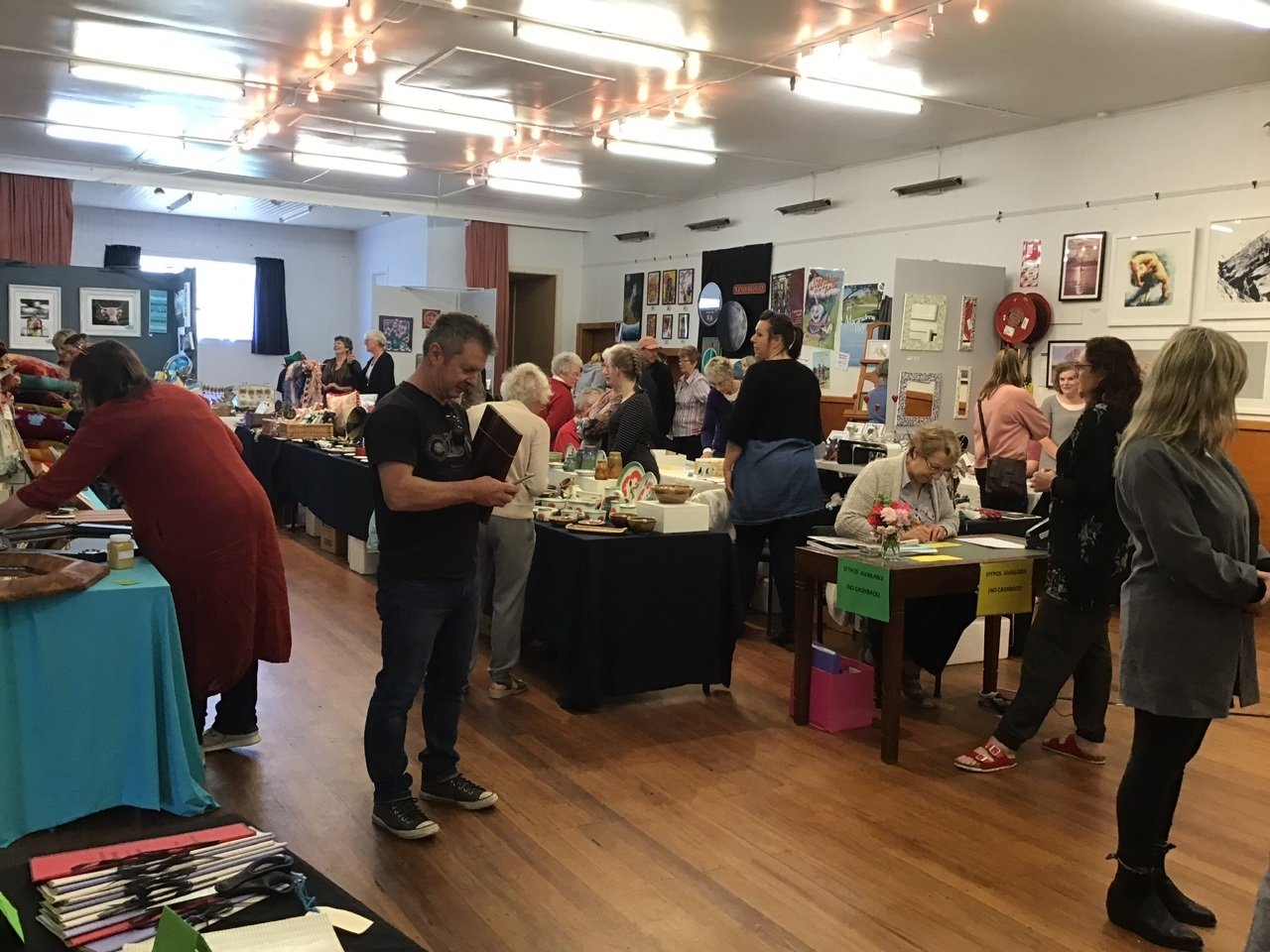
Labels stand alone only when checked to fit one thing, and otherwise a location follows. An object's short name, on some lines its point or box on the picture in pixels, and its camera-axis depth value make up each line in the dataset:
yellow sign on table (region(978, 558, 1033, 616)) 4.12
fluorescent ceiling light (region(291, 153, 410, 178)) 10.85
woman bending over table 3.22
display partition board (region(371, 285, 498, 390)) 12.80
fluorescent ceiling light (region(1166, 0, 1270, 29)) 5.52
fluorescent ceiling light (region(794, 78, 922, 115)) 7.27
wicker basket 8.62
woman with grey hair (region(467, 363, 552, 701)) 4.49
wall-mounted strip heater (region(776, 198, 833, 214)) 10.52
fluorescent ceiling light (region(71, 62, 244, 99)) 7.78
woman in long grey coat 2.64
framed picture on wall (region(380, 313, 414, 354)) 12.84
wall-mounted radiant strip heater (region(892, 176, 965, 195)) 9.12
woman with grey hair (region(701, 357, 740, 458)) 7.72
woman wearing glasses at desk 4.41
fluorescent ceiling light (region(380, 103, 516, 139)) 8.66
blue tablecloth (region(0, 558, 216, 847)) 2.96
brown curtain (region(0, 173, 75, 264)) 11.82
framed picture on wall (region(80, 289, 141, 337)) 10.26
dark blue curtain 16.30
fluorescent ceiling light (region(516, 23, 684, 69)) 6.41
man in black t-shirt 3.03
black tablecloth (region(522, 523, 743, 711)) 4.36
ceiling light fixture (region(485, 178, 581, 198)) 11.76
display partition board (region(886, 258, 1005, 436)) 8.24
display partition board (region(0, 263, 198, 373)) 10.13
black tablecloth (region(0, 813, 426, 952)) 1.58
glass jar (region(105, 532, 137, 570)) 3.27
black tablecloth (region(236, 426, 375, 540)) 7.13
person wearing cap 8.54
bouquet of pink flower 4.10
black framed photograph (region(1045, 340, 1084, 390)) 8.16
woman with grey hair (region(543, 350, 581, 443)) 6.55
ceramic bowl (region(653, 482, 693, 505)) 4.67
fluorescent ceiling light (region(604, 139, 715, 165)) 9.46
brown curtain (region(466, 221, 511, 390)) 13.92
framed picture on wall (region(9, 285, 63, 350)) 10.10
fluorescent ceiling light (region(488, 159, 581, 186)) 10.83
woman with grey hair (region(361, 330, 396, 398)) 9.95
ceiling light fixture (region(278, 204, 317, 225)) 14.43
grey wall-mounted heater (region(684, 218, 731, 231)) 11.95
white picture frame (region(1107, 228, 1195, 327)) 7.42
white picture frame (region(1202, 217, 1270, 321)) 6.95
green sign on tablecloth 3.91
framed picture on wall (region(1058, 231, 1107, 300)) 7.98
